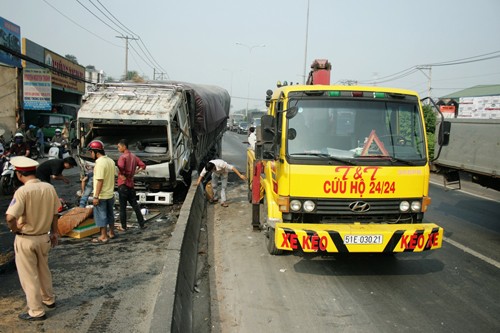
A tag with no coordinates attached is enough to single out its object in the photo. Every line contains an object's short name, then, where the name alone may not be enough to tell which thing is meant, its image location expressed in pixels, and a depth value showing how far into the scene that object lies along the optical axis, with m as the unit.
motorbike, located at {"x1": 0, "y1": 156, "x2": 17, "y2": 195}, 9.87
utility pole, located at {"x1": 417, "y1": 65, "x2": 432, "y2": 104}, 43.38
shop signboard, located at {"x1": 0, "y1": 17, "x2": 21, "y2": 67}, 19.97
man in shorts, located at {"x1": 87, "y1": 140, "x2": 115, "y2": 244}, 6.36
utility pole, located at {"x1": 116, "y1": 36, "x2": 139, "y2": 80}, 43.36
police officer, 3.77
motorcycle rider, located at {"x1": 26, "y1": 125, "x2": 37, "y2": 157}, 14.42
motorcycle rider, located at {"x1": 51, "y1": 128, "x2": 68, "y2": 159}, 13.36
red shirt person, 7.26
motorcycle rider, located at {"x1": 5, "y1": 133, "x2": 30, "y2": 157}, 10.67
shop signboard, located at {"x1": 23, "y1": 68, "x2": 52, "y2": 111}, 21.69
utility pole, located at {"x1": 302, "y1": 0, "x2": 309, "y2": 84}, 28.68
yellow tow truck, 4.86
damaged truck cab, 8.87
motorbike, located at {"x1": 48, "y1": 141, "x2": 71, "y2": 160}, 12.58
